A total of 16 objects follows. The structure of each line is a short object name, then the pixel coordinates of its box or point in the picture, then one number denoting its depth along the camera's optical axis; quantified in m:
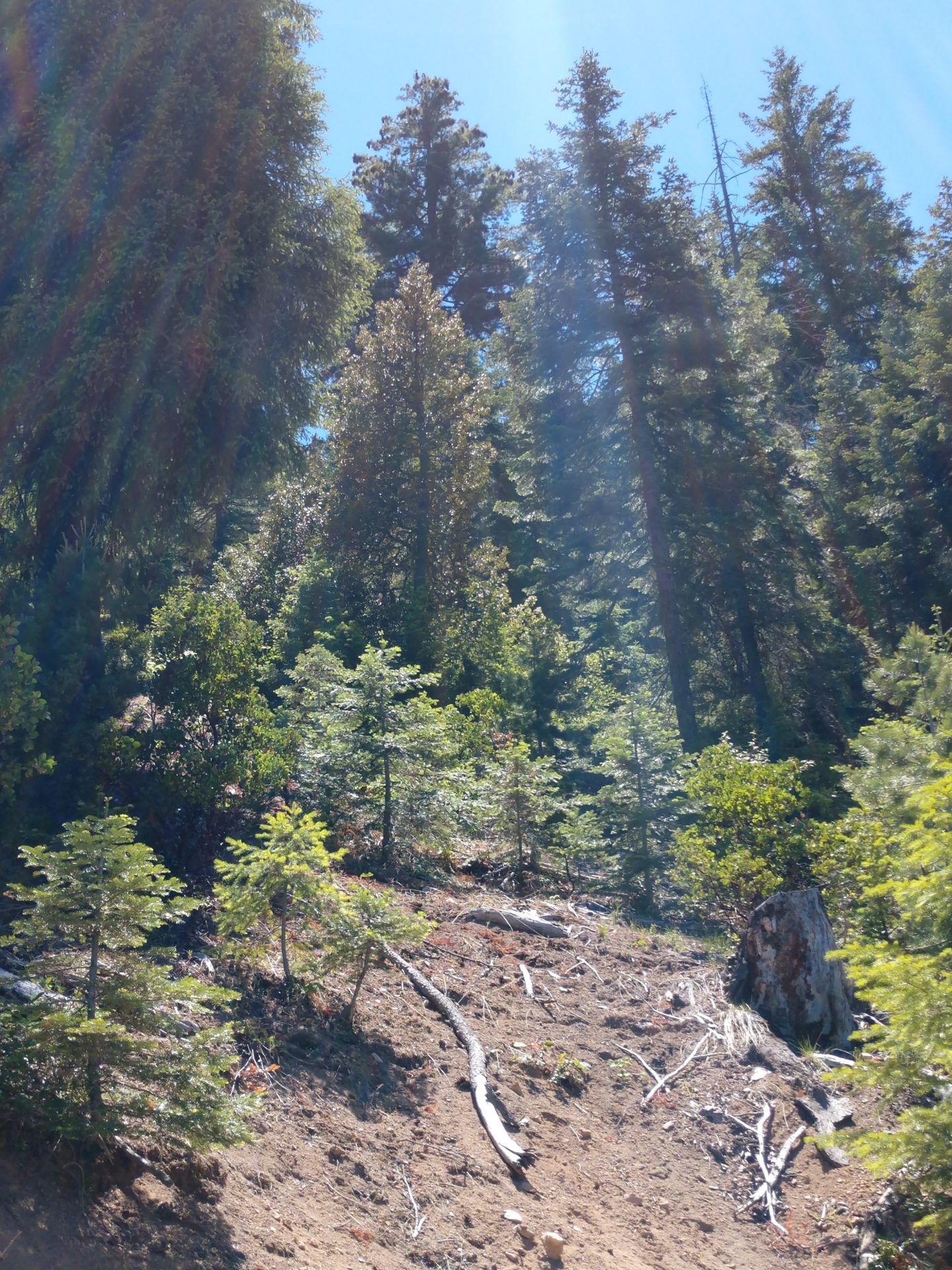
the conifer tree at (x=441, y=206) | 29.23
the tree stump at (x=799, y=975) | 7.64
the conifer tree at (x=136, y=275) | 8.73
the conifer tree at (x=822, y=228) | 27.03
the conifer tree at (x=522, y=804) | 10.46
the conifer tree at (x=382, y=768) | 9.38
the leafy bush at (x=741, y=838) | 9.09
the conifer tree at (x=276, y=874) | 5.75
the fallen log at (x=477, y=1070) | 5.43
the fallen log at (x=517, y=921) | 8.91
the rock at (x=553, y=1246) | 4.75
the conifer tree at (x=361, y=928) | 5.93
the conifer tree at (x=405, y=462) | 18.22
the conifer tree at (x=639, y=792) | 11.23
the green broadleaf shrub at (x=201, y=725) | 7.33
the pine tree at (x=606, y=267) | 17.77
